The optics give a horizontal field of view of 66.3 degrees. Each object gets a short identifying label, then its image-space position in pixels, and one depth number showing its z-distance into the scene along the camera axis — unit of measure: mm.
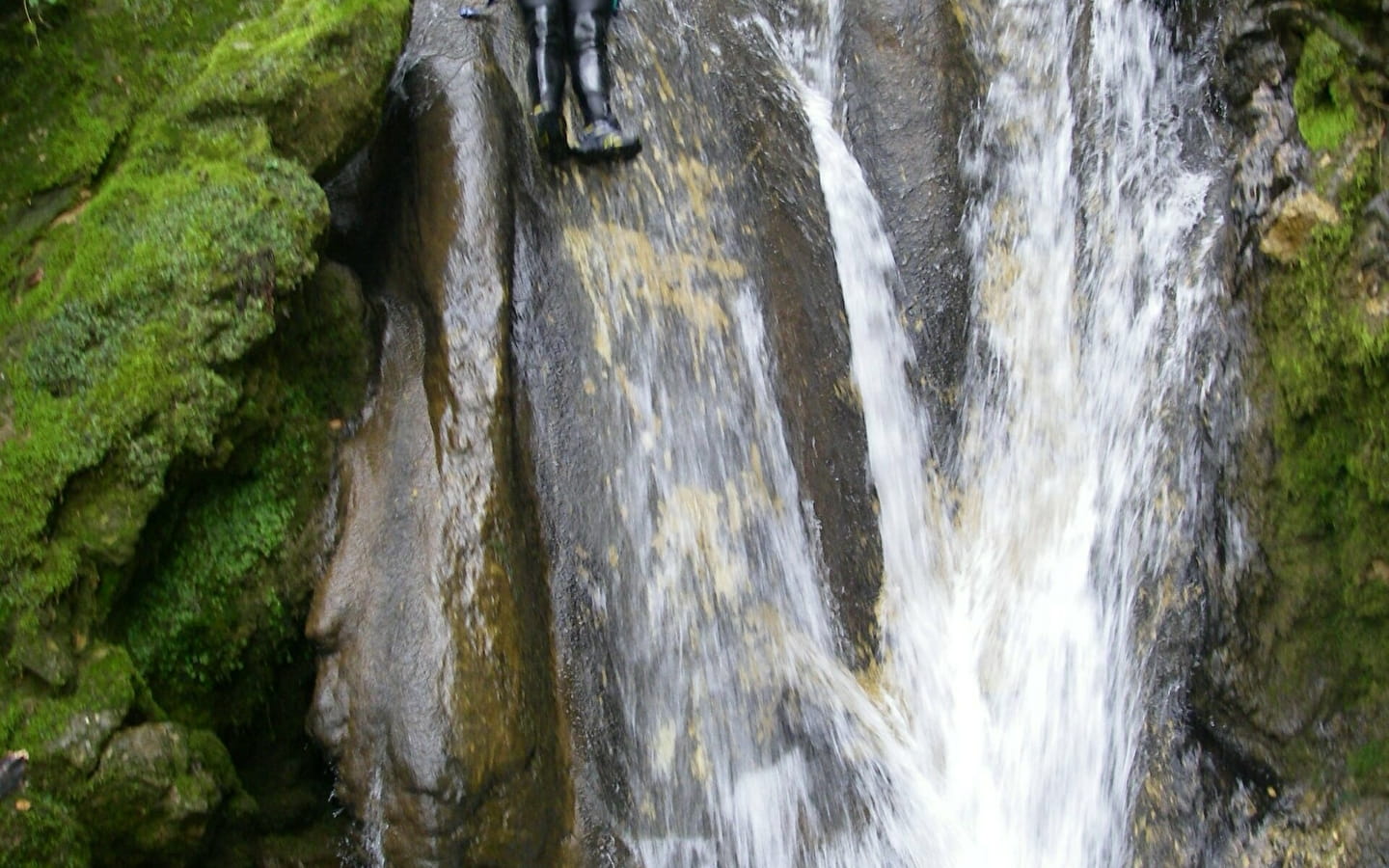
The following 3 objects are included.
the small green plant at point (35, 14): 4406
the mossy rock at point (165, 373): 3570
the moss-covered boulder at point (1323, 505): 4531
